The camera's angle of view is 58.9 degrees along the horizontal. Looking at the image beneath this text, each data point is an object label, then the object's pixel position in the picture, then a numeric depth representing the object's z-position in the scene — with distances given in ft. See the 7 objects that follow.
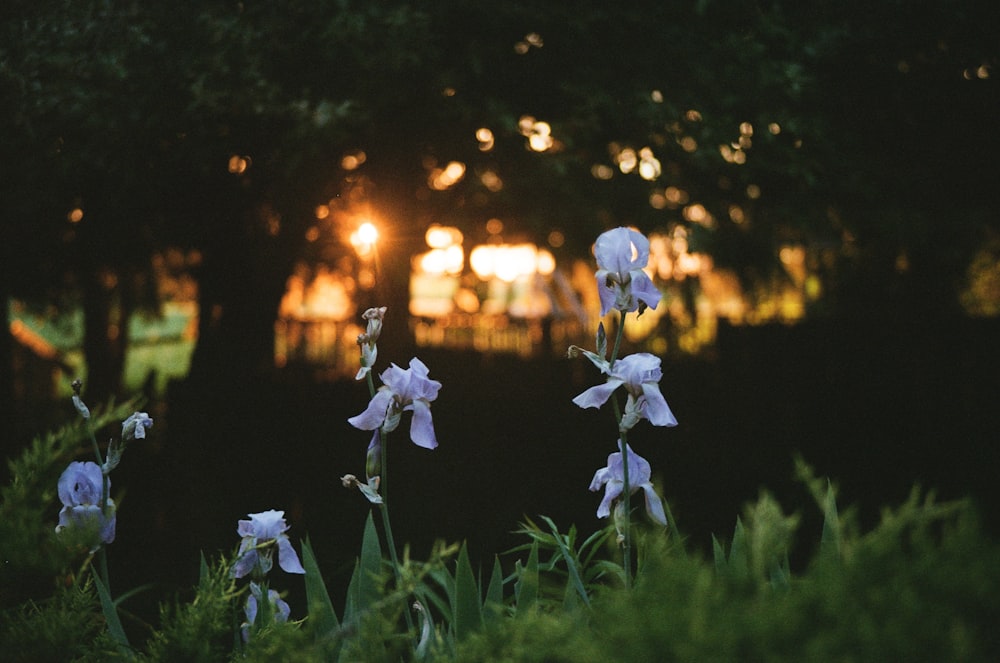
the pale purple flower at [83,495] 6.34
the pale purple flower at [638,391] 6.18
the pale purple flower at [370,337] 6.40
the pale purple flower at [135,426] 6.33
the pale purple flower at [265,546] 6.87
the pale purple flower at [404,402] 6.34
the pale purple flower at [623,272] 6.40
